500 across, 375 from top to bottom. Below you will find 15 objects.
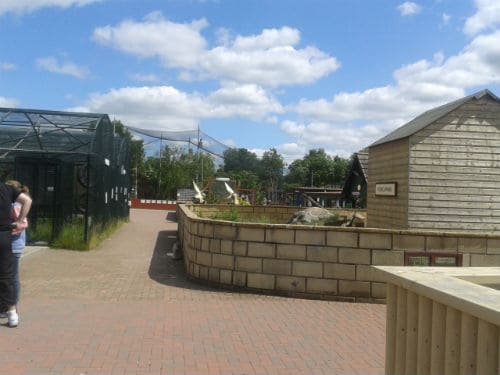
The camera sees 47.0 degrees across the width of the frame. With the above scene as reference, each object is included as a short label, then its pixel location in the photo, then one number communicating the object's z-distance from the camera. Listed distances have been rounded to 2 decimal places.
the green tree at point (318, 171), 77.50
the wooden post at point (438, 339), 3.04
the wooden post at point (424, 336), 3.17
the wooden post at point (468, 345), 2.75
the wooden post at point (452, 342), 2.89
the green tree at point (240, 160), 96.38
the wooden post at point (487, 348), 2.59
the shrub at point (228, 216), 14.93
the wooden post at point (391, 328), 3.67
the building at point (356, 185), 28.62
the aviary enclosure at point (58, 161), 14.08
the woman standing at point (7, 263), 6.31
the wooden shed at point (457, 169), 13.61
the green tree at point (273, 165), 83.56
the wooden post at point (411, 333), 3.34
